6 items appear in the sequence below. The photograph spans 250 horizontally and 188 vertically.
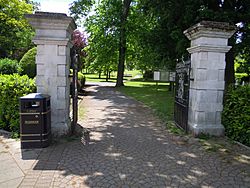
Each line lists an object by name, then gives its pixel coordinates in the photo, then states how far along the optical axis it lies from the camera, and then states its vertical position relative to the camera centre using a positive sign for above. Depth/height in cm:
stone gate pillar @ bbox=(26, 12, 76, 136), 549 +35
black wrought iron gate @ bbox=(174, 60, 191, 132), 668 -53
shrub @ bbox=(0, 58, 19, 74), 1513 +47
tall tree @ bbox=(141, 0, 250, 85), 1005 +264
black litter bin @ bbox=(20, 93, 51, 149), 505 -100
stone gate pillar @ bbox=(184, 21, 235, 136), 601 +7
